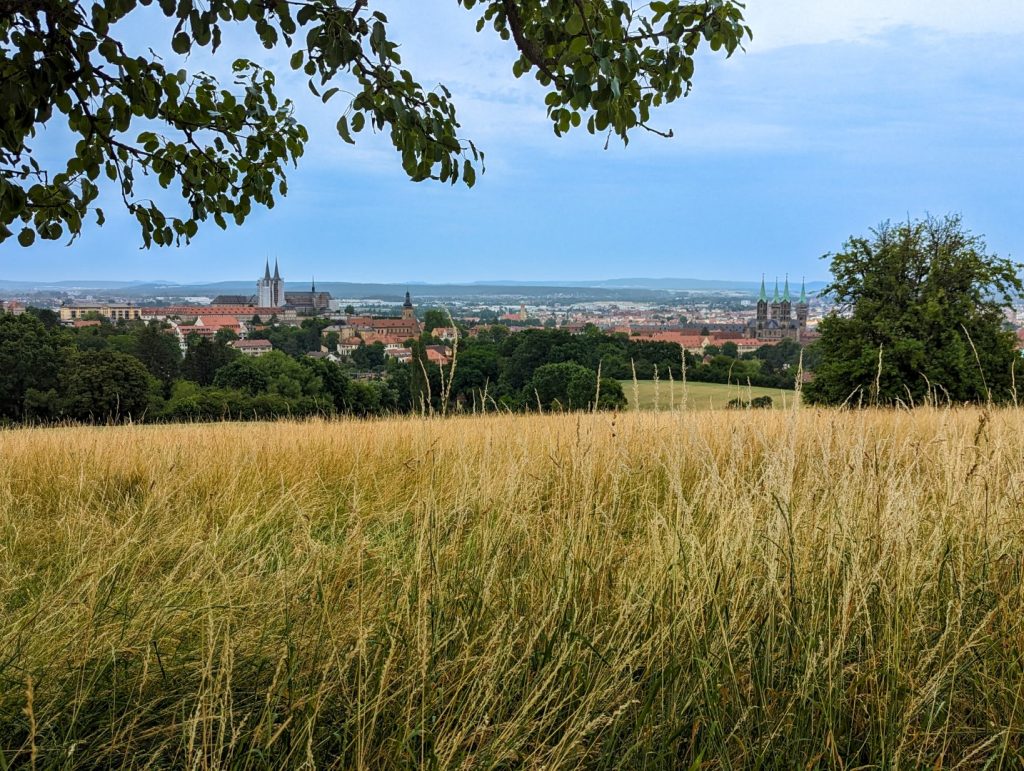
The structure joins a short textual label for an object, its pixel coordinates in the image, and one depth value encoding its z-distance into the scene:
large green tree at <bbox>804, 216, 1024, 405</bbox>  28.02
